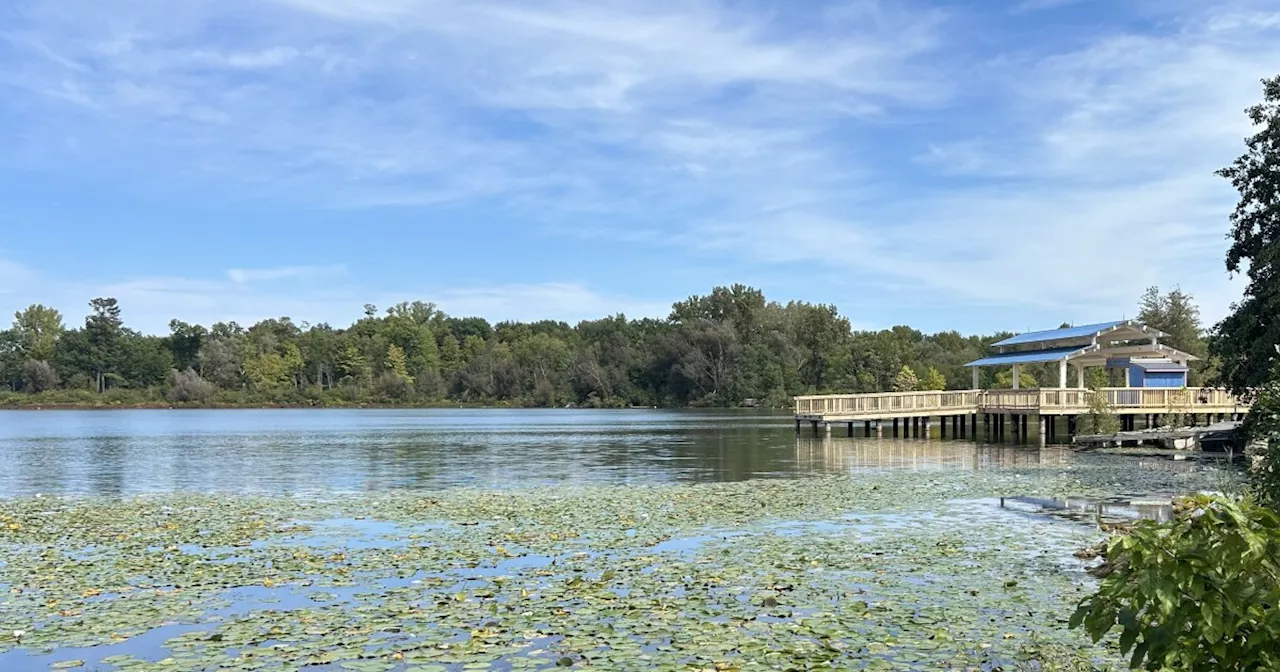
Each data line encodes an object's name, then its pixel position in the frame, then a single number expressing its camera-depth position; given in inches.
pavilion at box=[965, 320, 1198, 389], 1734.7
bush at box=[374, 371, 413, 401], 5191.9
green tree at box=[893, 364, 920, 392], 3567.9
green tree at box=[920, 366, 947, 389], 3602.4
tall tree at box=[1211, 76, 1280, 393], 895.1
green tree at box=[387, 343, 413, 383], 5408.5
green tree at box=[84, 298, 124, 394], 5113.2
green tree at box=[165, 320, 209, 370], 5374.0
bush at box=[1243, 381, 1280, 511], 296.4
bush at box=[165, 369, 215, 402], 4862.2
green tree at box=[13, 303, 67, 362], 5201.8
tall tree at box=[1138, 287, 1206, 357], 2652.6
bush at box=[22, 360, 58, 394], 4958.2
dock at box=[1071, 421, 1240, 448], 1347.2
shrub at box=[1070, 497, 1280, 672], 172.1
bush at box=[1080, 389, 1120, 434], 1573.6
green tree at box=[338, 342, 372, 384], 5388.8
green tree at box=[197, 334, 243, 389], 5187.0
